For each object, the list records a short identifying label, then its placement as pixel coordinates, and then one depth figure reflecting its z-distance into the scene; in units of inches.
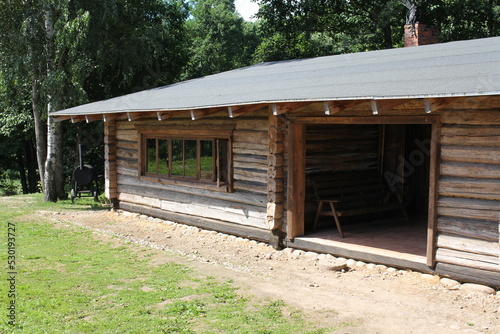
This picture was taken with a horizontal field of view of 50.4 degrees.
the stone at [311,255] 338.8
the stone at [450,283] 266.8
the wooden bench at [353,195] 375.6
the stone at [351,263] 316.5
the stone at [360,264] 313.6
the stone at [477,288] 255.8
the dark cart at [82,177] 626.2
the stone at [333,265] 307.6
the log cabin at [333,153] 265.6
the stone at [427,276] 282.4
